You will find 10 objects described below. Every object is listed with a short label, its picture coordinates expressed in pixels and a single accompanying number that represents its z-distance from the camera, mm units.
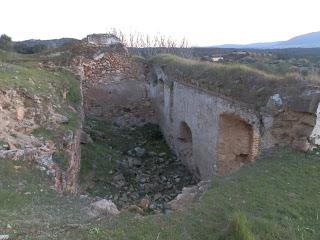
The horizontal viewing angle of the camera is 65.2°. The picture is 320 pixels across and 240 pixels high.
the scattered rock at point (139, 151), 7756
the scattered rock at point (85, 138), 7071
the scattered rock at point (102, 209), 3446
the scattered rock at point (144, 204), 3773
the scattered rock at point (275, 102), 5092
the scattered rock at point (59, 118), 5689
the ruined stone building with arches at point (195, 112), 5065
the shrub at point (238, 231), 2825
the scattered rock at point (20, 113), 5264
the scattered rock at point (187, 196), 3704
